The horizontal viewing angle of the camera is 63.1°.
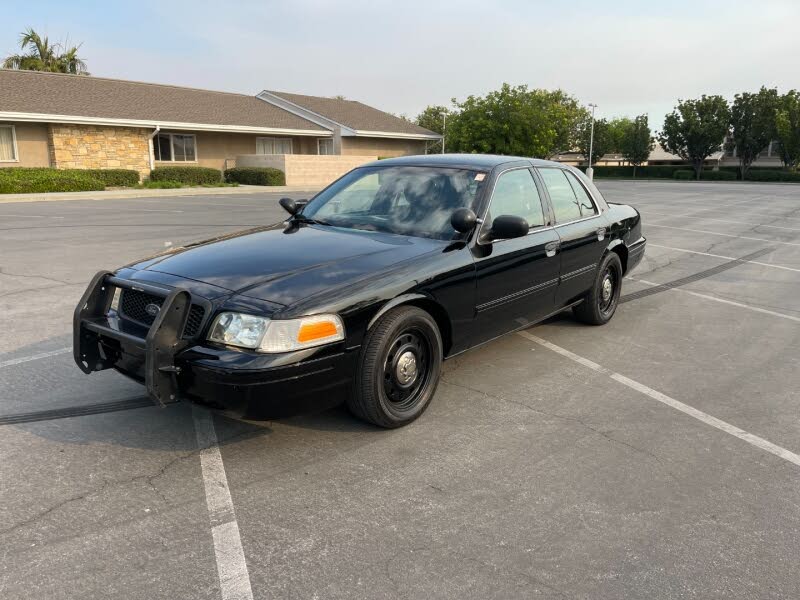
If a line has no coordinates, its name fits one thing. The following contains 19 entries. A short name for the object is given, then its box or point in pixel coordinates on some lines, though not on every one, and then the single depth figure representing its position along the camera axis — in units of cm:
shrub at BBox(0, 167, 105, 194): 2203
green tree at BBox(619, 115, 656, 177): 7100
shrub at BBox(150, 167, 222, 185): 2877
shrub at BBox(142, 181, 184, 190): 2722
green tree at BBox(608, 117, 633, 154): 7944
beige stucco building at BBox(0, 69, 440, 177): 2612
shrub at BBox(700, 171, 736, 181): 6238
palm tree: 4375
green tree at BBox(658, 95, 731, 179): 6131
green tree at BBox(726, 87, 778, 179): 5928
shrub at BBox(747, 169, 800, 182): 5515
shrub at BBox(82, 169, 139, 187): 2592
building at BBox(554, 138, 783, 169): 6806
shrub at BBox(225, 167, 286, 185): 3139
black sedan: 335
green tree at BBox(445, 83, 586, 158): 4053
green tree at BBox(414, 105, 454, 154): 7150
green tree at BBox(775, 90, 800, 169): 5634
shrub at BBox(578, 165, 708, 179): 6684
